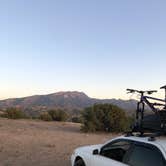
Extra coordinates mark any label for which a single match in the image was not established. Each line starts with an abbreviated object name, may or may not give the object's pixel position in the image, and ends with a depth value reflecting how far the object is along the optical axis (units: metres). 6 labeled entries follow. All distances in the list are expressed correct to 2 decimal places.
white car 2.80
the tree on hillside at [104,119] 10.53
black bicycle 3.52
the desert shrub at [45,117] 14.74
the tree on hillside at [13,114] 15.24
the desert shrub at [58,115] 14.97
